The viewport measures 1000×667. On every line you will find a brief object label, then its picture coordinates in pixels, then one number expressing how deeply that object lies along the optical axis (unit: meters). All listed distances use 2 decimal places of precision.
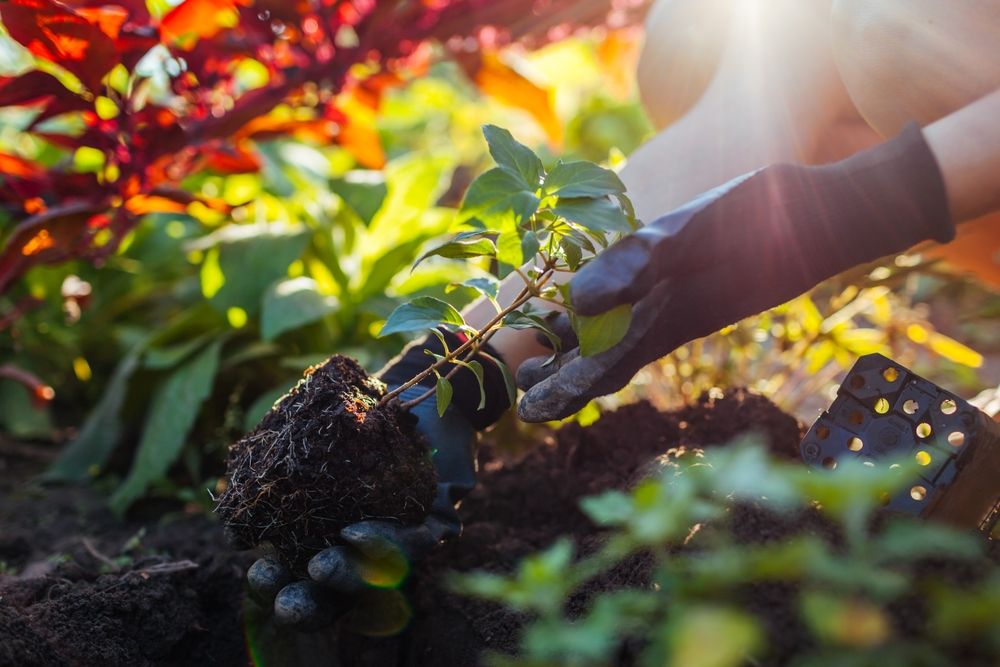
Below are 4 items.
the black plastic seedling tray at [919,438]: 1.00
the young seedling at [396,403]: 0.94
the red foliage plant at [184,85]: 1.50
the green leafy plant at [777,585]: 0.54
